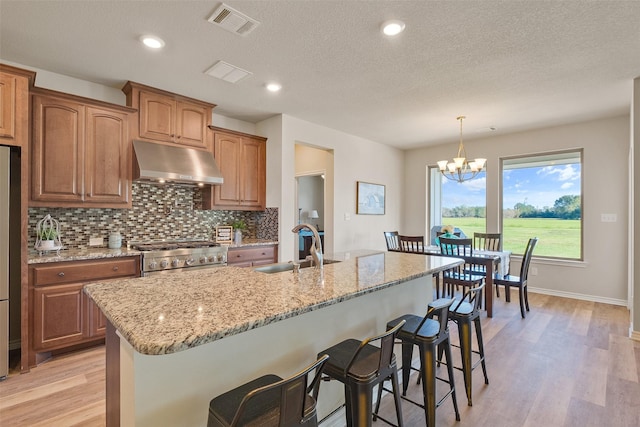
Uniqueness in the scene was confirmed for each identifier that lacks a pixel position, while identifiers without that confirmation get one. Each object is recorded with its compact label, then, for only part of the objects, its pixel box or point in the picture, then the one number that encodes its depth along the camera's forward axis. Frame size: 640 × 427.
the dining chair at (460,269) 3.89
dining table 3.79
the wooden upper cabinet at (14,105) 2.35
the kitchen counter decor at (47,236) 2.75
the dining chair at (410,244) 4.25
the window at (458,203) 5.61
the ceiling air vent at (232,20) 2.05
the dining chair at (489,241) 4.70
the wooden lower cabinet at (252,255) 3.71
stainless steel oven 3.04
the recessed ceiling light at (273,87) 3.22
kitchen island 1.04
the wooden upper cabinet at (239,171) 3.93
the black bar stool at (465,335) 2.06
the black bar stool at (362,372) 1.31
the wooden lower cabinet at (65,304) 2.53
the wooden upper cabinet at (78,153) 2.71
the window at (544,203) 4.76
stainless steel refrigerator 2.30
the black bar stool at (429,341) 1.66
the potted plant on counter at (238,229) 4.06
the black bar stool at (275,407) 0.95
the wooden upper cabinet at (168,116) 3.25
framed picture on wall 5.38
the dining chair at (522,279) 3.83
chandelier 4.14
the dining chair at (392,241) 4.74
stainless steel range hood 3.08
